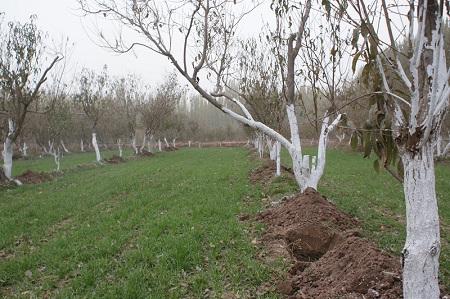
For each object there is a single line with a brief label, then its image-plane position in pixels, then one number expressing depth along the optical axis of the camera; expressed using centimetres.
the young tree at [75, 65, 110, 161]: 2559
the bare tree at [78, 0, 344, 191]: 632
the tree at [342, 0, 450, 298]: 216
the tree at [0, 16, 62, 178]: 1331
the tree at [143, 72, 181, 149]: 3294
